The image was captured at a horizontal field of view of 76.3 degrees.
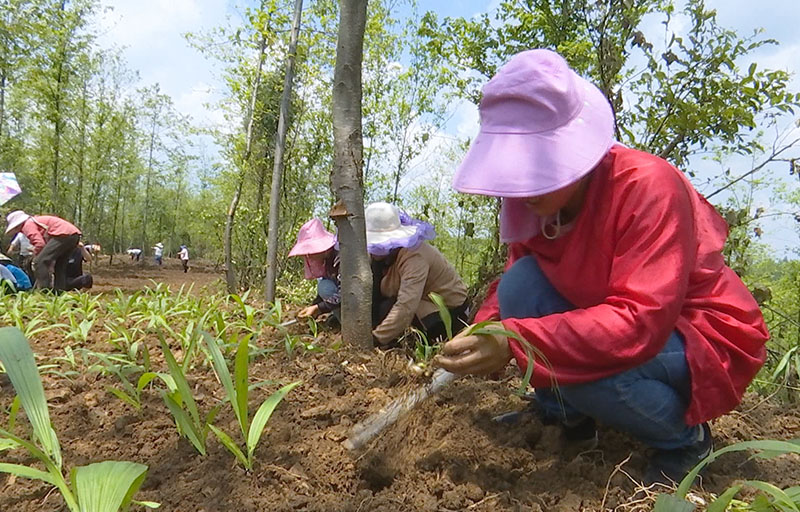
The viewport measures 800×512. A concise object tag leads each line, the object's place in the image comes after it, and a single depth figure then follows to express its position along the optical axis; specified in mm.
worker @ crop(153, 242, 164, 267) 26109
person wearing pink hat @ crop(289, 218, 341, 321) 3062
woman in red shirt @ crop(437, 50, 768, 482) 1063
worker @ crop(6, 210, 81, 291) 6043
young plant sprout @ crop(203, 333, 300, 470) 1148
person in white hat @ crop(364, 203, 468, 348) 2516
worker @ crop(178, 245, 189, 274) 23781
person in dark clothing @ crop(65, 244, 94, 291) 6887
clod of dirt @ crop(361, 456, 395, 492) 1213
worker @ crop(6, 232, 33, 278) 6316
